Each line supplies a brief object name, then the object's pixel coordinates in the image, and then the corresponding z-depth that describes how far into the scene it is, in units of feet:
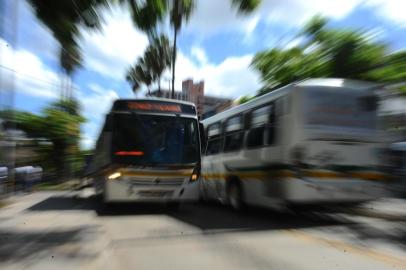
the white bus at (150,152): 42.63
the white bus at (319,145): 34.71
